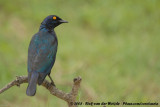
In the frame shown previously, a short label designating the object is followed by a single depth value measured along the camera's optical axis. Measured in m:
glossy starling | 9.51
